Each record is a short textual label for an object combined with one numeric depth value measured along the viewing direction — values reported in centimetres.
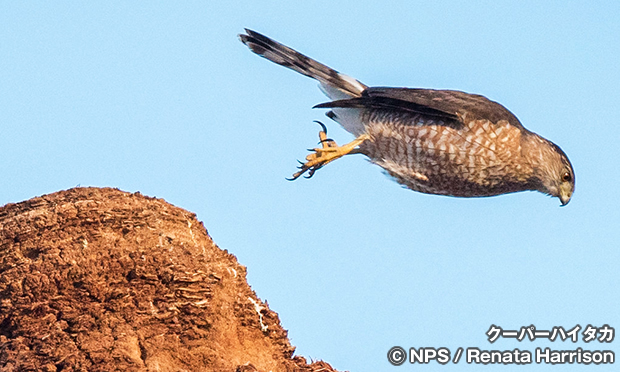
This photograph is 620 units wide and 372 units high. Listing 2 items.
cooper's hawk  1494
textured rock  1069
